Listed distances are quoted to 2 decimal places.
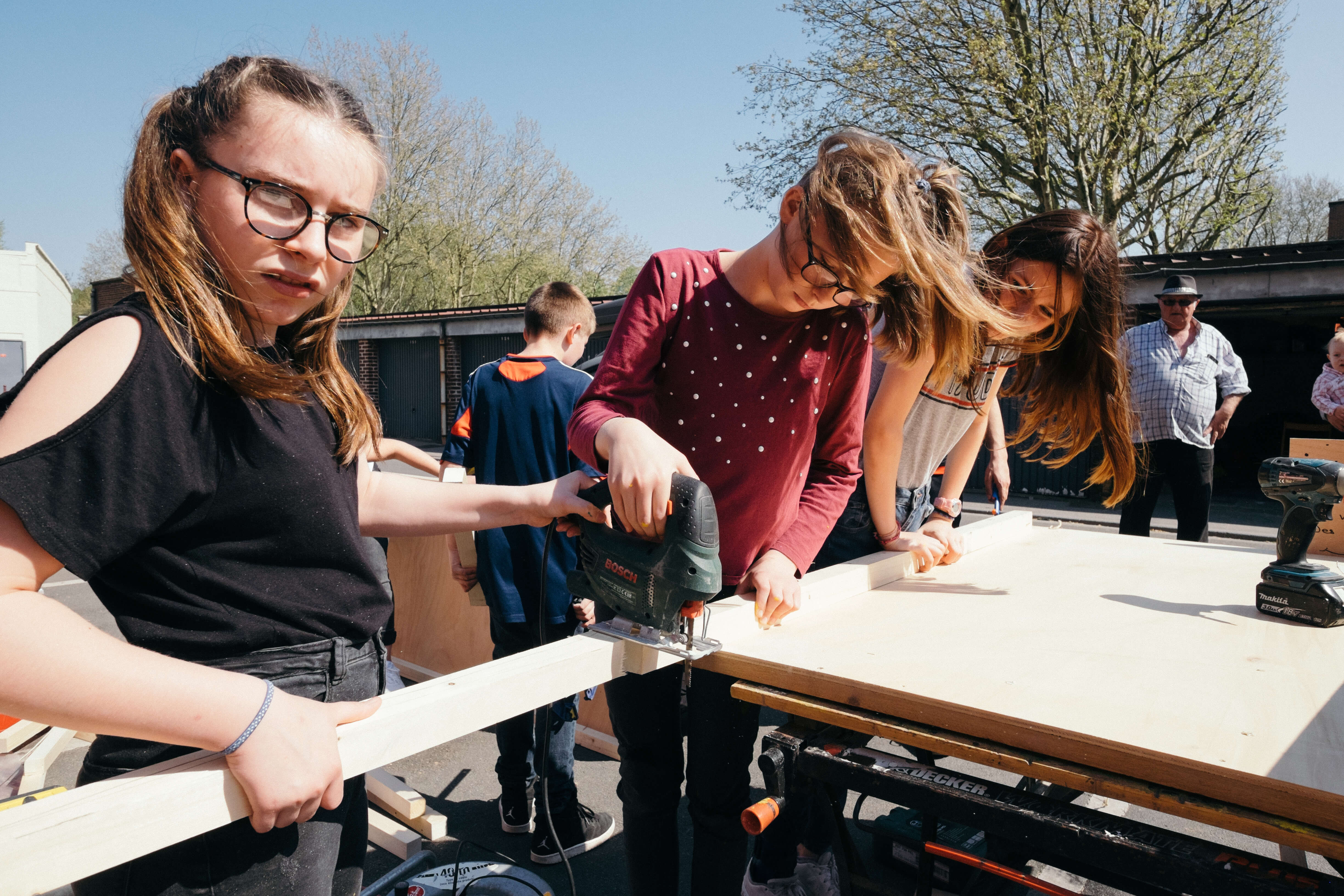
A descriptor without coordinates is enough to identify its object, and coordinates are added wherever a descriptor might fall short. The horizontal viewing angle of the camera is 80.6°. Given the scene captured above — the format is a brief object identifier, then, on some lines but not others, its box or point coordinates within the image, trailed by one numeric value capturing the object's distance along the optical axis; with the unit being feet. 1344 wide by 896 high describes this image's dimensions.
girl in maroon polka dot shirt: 4.92
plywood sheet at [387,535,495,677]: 13.67
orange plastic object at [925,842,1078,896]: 3.90
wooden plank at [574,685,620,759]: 12.28
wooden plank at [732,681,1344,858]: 3.18
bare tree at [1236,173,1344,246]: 80.53
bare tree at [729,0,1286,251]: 47.83
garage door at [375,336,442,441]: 73.15
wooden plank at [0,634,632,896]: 2.40
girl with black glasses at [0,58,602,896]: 2.45
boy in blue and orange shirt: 9.70
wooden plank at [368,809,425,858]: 9.19
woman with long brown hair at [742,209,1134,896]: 6.61
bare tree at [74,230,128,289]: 128.16
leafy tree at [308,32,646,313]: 84.17
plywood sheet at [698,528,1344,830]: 3.43
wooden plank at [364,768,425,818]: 9.37
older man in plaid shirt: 17.54
